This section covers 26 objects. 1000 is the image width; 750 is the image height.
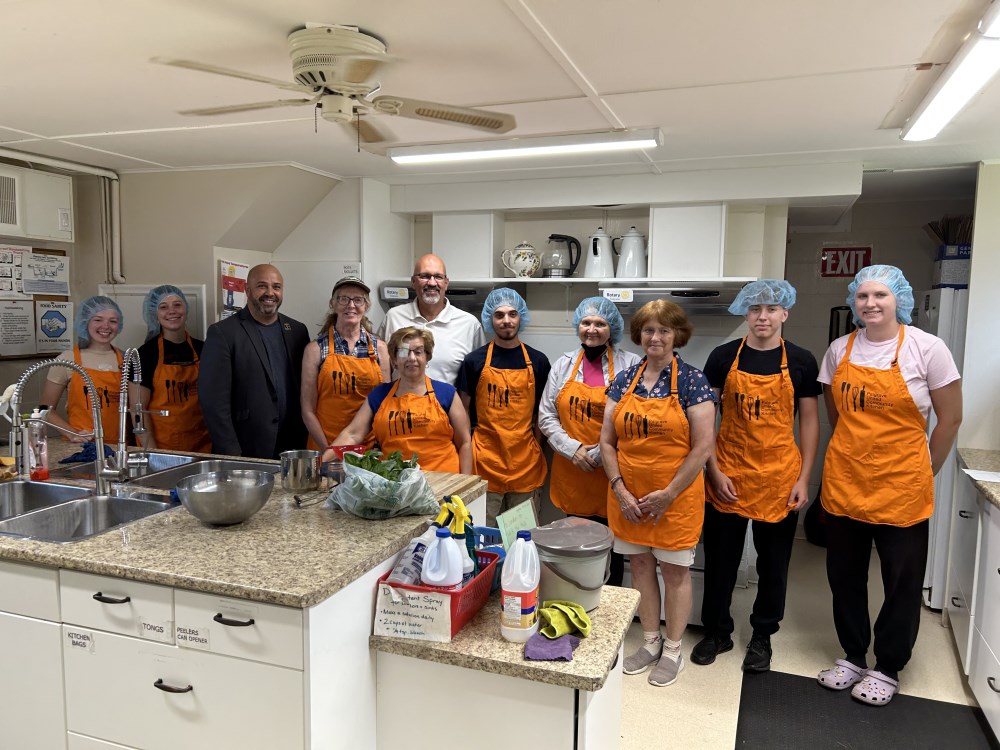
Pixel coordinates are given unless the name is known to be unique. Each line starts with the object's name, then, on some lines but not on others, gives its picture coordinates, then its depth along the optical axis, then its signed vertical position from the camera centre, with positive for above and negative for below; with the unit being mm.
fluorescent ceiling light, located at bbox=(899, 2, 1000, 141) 1627 +636
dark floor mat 2504 -1445
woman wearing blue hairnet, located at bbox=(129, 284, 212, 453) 3420 -336
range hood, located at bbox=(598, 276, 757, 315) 3541 +103
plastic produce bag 1991 -518
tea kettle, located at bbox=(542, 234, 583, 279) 3965 +291
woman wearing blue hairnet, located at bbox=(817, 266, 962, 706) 2646 -529
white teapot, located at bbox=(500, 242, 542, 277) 3945 +272
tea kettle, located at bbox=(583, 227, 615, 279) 3832 +280
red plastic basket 1692 -681
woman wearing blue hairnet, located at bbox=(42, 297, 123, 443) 3201 -305
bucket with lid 1719 -592
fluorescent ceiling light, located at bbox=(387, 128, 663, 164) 2755 +649
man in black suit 3109 -312
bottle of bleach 1637 -626
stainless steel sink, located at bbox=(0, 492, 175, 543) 2178 -636
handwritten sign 1692 -722
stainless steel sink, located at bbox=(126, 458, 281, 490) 2518 -600
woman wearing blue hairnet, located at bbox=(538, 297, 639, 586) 3125 -420
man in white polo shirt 3504 -58
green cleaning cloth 1667 -711
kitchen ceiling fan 1764 +597
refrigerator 3447 -768
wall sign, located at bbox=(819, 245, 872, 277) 4594 +357
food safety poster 3832 -130
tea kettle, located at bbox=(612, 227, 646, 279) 3762 +286
